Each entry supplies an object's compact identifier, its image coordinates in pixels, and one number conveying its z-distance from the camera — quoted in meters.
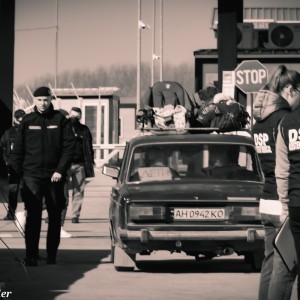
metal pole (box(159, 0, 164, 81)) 87.62
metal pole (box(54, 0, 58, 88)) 92.89
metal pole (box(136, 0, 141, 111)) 79.12
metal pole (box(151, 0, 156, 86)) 87.50
